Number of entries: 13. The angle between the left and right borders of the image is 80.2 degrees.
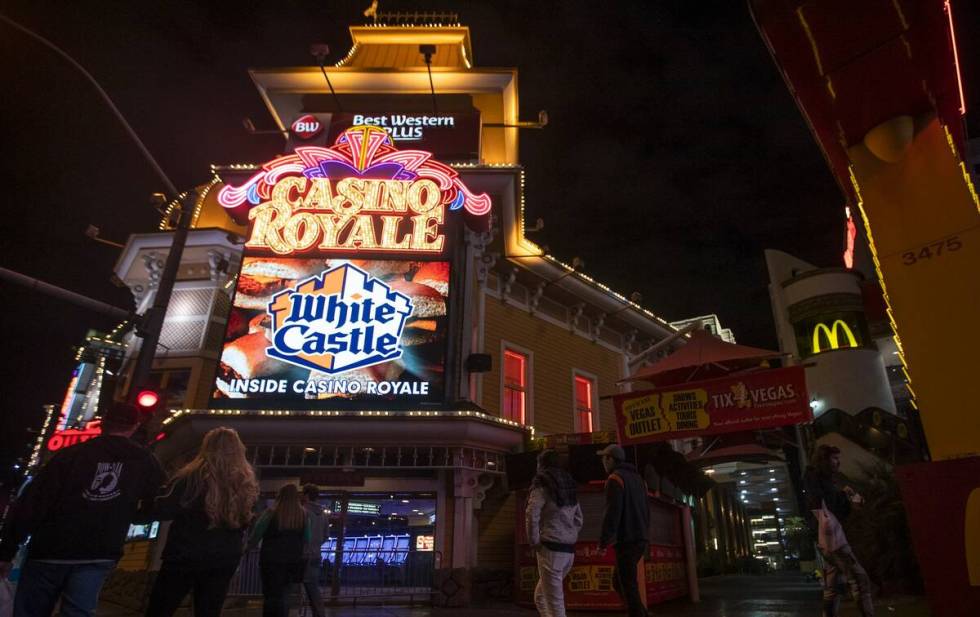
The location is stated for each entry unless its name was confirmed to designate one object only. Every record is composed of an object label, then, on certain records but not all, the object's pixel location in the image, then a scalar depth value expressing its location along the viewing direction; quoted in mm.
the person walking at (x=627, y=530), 6016
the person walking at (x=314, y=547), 7559
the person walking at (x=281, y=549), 6008
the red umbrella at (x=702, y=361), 11219
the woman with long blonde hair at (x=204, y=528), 3961
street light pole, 8953
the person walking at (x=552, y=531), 5496
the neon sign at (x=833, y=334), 27095
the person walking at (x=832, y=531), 6070
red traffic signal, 8727
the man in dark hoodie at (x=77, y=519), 3648
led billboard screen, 13273
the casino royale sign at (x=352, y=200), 15086
